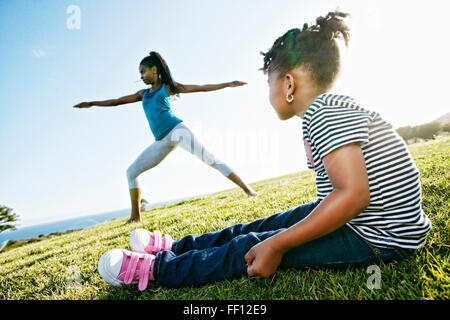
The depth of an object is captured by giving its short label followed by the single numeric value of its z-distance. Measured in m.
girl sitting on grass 1.16
